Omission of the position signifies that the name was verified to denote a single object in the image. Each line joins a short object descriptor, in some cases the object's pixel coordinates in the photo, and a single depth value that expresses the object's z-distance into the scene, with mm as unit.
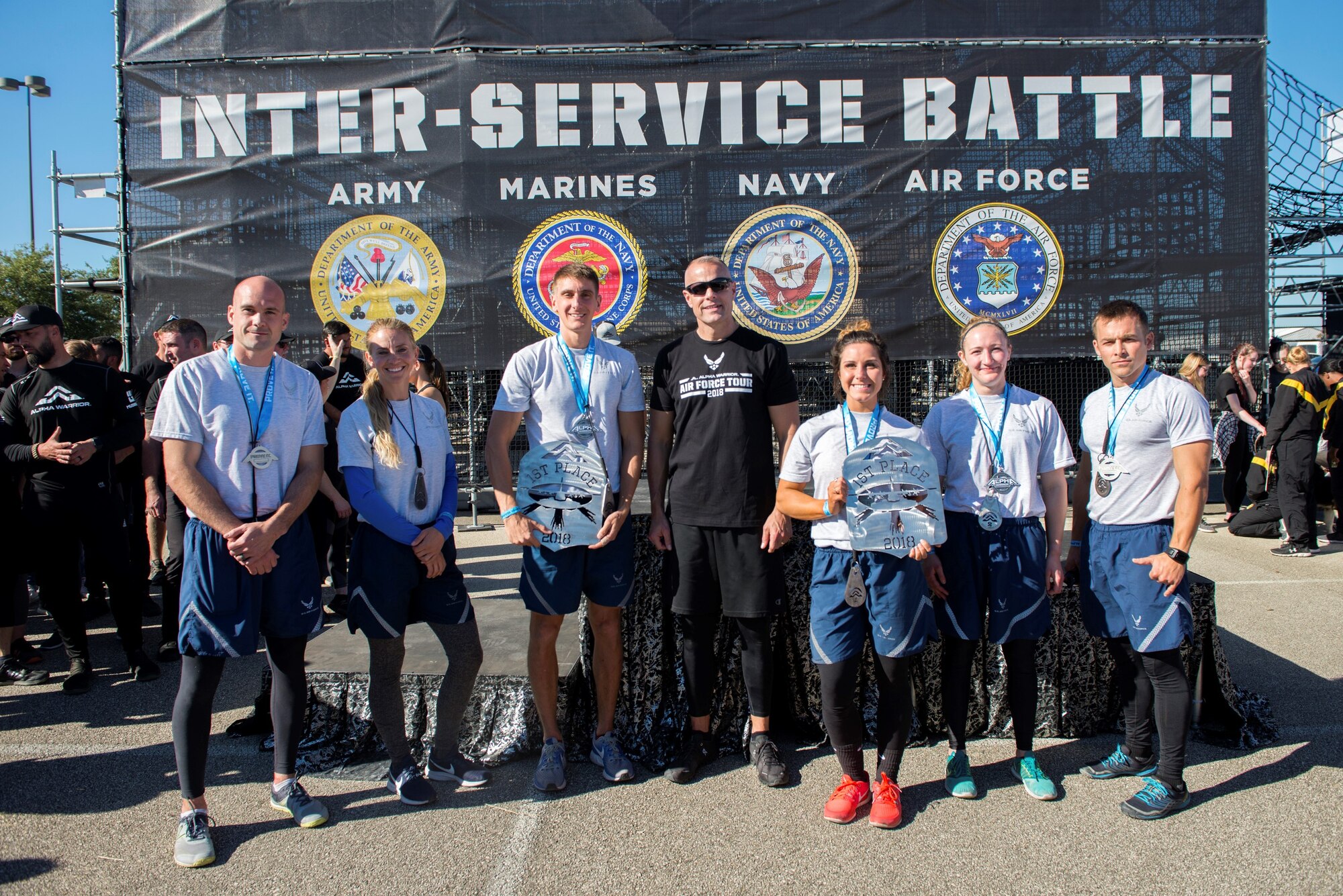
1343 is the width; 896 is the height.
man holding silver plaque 2783
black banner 6793
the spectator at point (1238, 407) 6805
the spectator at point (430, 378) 4160
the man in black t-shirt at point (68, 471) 3791
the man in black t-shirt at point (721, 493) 2797
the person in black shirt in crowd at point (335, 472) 4789
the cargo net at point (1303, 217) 14628
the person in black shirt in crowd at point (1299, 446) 6199
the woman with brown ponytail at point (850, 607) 2557
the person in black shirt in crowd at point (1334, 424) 6277
